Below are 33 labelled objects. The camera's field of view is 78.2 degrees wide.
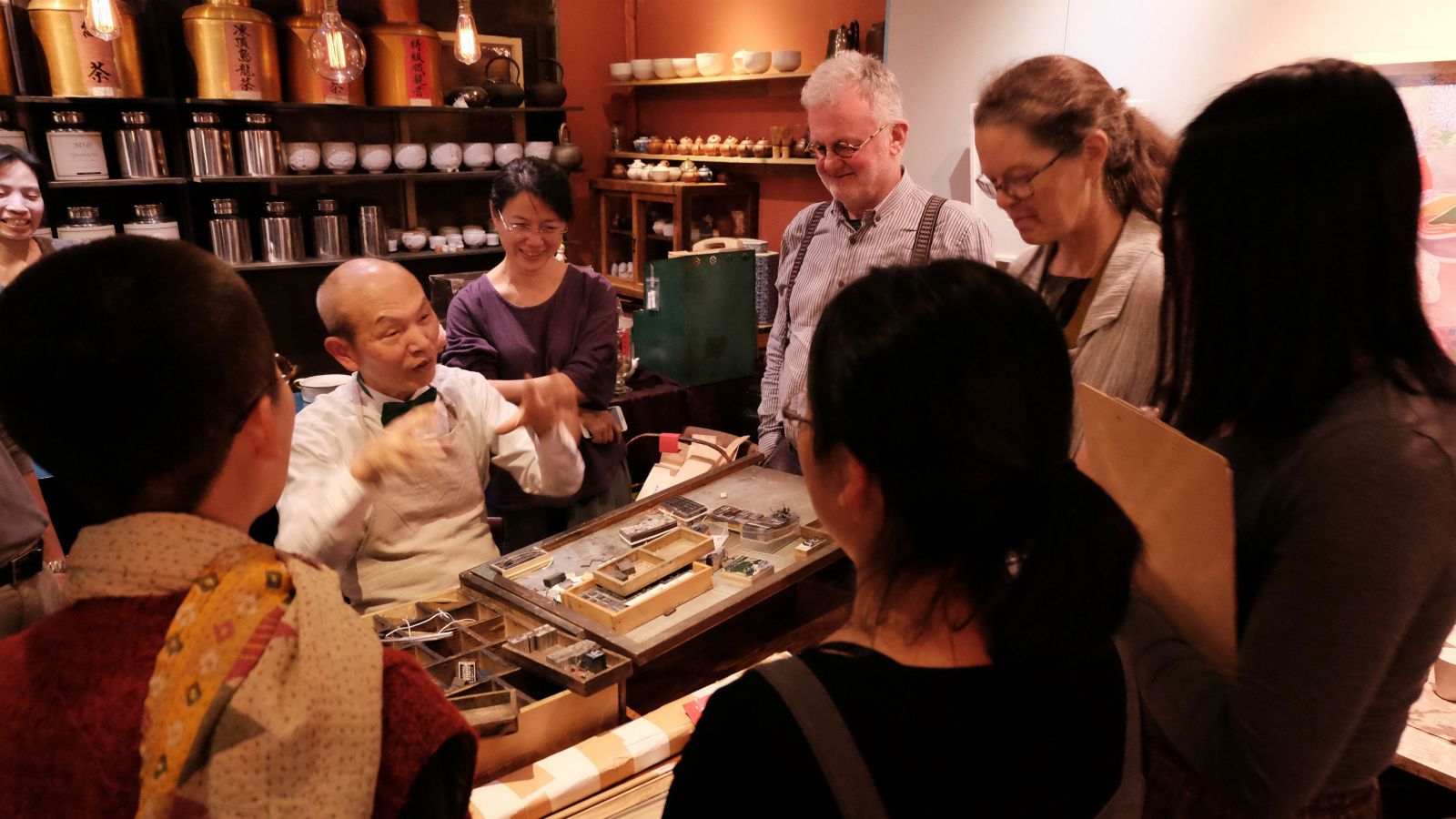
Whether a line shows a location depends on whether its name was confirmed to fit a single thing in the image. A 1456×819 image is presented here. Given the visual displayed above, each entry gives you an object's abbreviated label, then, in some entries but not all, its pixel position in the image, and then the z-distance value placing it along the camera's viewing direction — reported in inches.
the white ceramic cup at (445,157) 177.8
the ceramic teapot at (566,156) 191.9
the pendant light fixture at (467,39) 135.6
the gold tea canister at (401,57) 167.8
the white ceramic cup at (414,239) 179.6
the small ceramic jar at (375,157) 170.7
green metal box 140.6
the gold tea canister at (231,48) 148.5
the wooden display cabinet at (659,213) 197.6
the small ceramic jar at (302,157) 161.6
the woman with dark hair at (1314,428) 30.5
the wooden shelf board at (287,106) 154.1
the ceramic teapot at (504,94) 183.3
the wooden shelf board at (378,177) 158.4
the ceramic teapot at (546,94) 189.9
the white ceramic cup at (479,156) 182.1
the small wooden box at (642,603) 61.5
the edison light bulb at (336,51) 122.1
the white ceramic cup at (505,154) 187.5
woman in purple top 99.4
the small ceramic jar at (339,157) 165.3
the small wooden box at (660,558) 65.1
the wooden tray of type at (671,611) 60.9
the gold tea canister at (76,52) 137.3
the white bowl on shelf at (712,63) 195.5
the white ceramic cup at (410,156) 174.1
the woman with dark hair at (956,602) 26.4
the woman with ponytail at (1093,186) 64.5
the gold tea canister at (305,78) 159.3
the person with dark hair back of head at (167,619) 28.9
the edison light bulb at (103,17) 109.7
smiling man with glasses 94.8
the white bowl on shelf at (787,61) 179.0
